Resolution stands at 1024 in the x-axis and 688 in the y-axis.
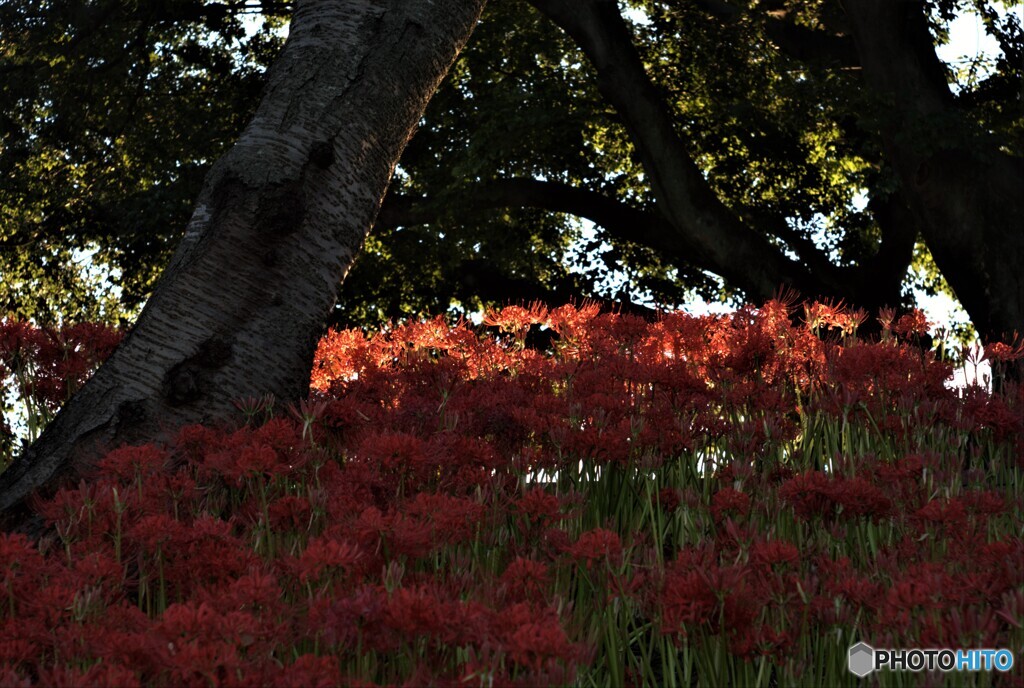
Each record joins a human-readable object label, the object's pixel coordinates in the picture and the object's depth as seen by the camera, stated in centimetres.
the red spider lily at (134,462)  718
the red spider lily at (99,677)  450
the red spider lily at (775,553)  526
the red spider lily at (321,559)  506
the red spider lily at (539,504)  641
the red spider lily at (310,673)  435
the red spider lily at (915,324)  1154
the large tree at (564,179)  1062
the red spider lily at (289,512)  650
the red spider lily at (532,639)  440
